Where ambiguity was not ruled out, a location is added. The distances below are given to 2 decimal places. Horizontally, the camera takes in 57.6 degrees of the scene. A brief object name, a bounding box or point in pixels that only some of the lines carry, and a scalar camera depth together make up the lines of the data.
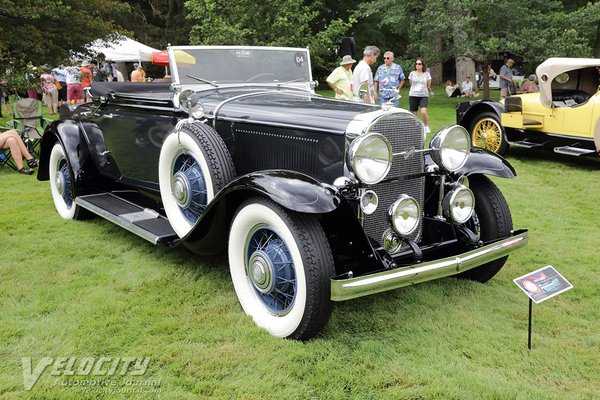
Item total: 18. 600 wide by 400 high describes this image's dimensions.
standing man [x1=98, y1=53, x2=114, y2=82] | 12.13
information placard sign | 2.85
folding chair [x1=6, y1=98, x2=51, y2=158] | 8.68
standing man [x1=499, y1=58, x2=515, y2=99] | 13.98
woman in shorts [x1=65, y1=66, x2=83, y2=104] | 12.86
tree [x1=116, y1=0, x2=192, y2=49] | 23.33
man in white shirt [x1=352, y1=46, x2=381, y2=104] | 7.97
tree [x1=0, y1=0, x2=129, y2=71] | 8.04
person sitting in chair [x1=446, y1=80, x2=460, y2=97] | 19.64
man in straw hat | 7.74
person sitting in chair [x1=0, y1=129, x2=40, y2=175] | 7.43
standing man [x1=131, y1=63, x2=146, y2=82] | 11.91
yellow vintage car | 7.42
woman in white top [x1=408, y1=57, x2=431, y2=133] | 9.83
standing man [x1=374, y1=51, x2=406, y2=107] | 9.08
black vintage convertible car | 2.89
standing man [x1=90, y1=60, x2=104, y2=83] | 12.62
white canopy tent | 16.02
